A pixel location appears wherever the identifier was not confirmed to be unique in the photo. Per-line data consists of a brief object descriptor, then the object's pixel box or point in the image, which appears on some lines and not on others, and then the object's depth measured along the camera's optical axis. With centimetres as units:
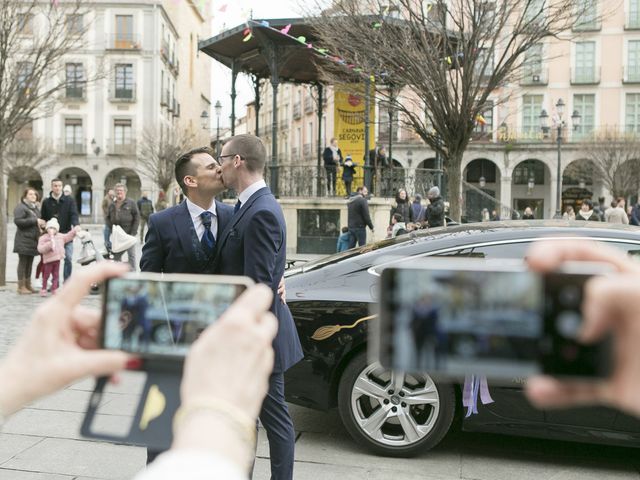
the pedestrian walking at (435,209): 1234
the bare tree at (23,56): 1162
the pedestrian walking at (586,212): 1866
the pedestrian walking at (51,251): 1112
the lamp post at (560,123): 2561
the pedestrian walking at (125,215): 1302
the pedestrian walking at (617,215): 1656
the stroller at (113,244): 1005
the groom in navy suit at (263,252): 328
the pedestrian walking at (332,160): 1847
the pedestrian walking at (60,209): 1184
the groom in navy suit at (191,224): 349
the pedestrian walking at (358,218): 1477
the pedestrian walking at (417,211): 1535
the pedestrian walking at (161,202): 2206
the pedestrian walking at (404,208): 1539
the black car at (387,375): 421
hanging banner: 1855
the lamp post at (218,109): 2633
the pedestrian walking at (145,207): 2198
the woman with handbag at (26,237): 1136
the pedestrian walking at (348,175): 1855
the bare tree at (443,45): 1049
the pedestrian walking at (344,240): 1580
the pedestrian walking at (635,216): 1981
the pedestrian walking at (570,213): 2655
